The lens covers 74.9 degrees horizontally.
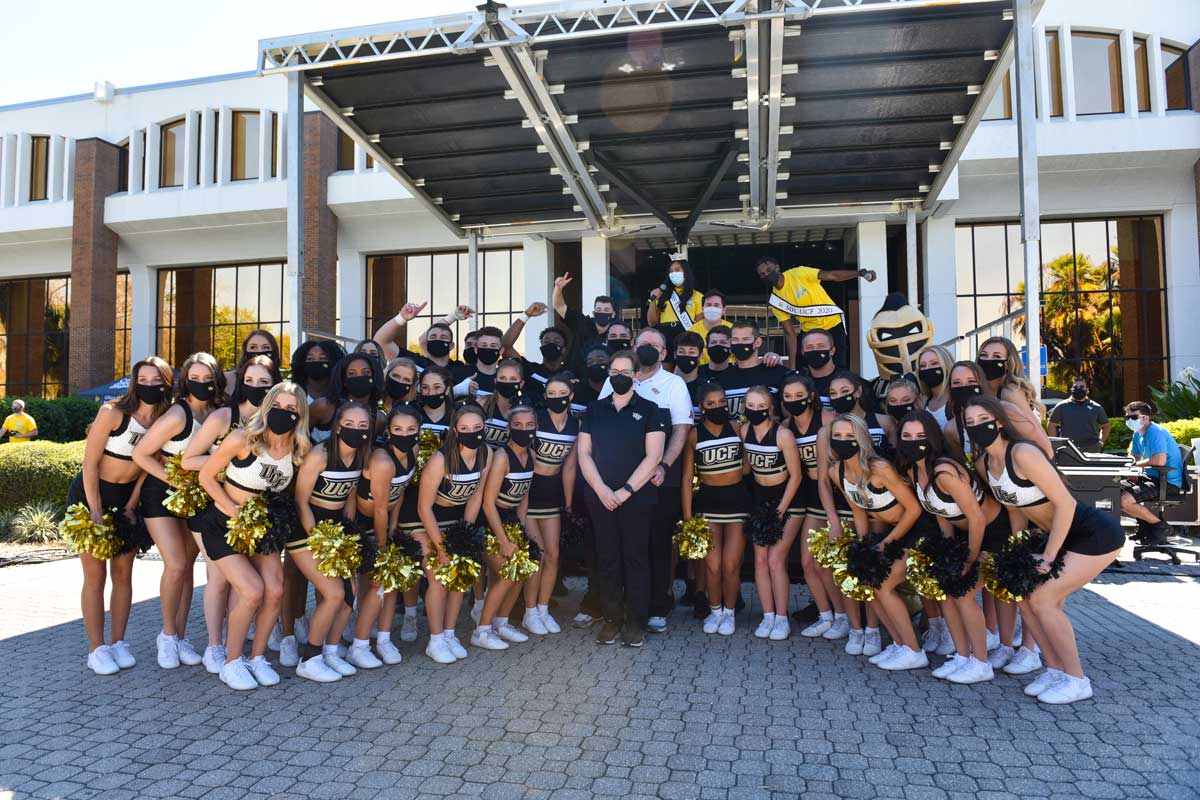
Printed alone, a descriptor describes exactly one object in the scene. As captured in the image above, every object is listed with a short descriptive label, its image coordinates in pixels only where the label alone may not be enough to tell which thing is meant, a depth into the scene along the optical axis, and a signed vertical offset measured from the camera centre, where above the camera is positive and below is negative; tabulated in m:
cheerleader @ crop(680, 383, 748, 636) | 5.76 -0.50
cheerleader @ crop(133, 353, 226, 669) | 4.94 -0.37
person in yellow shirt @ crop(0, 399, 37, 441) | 15.73 +0.17
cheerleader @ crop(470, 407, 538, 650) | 5.40 -0.57
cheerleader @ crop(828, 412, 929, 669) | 4.91 -0.51
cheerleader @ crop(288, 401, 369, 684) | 4.83 -0.42
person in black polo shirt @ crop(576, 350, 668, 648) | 5.49 -0.43
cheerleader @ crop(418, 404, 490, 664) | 5.15 -0.48
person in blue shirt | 9.29 -0.73
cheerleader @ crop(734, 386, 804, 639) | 5.58 -0.47
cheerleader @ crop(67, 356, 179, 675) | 5.00 -0.33
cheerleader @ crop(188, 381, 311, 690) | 4.70 -0.38
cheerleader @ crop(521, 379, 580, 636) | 5.75 -0.41
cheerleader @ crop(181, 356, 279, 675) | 4.83 -0.05
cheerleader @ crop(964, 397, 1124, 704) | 4.38 -0.67
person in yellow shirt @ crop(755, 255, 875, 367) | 8.09 +1.25
